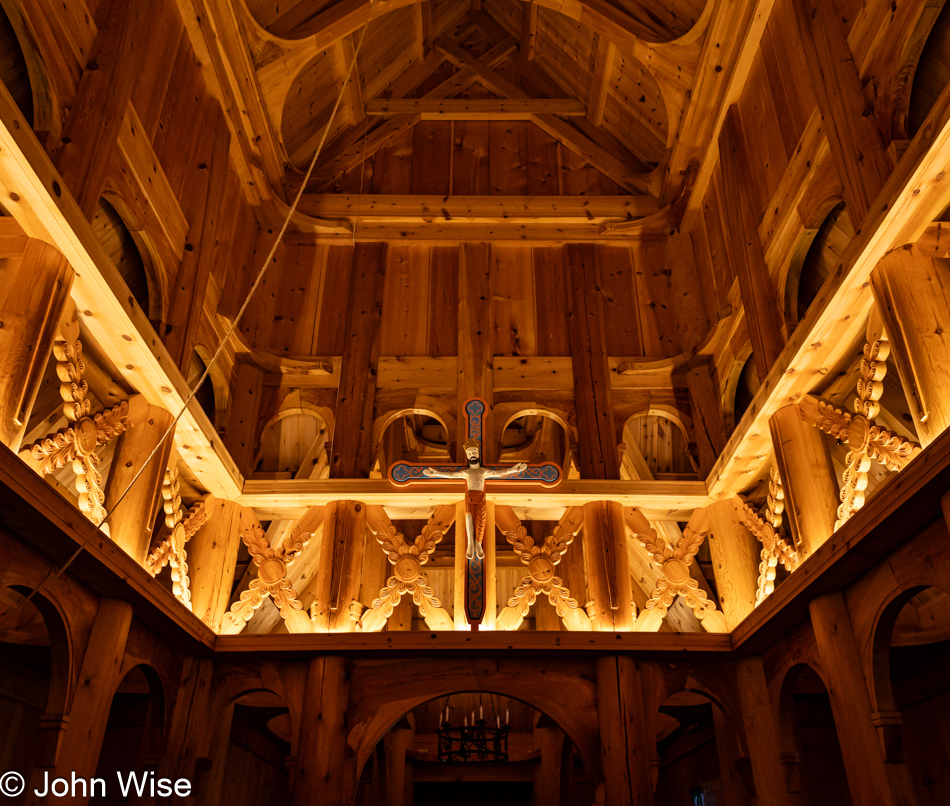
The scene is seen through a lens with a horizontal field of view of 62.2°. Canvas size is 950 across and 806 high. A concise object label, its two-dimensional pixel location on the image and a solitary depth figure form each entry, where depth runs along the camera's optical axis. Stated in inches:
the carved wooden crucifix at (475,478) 222.1
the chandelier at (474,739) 299.4
